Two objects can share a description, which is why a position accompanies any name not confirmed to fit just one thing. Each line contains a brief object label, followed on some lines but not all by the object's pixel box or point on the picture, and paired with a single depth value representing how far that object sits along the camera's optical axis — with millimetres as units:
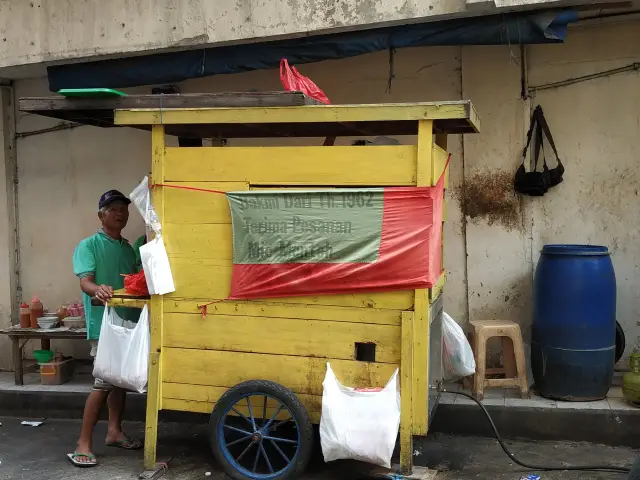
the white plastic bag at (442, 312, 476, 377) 4777
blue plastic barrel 5008
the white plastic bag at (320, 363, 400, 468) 3766
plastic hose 4234
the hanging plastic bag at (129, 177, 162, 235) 4211
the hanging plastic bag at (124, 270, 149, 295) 4340
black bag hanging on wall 5480
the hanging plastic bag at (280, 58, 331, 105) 4051
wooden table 5930
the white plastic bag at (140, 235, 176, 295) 4121
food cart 3893
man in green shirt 4691
